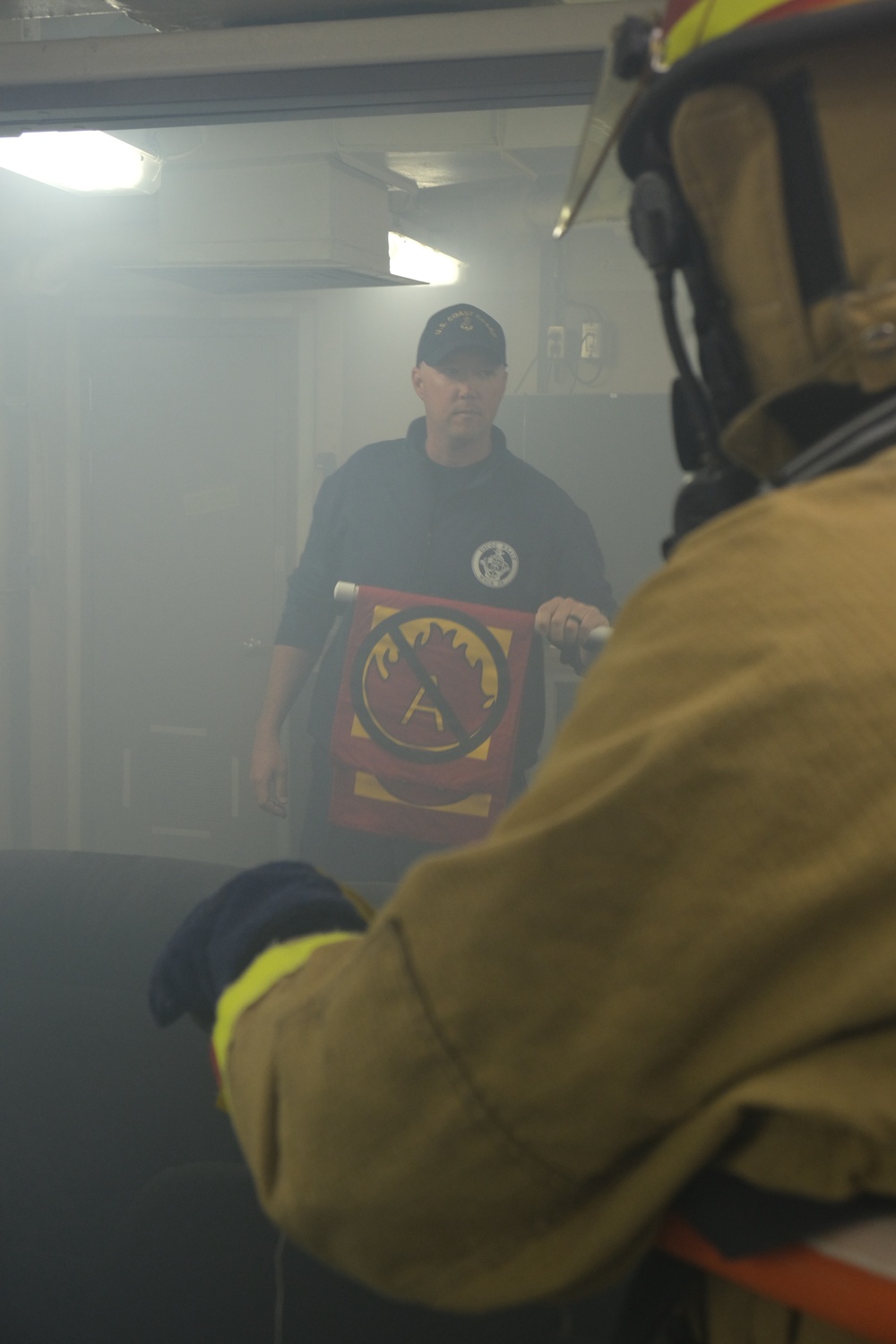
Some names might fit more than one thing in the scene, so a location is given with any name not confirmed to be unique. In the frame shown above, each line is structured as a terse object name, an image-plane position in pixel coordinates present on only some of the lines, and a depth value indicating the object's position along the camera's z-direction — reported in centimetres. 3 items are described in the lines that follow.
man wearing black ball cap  198
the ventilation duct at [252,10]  154
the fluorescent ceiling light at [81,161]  228
